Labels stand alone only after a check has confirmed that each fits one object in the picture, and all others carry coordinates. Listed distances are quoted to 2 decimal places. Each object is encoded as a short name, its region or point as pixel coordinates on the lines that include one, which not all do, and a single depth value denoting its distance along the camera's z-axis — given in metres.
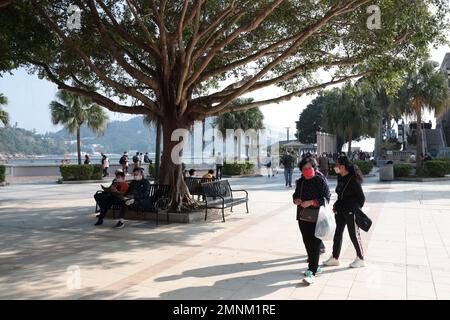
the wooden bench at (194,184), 11.31
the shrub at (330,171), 24.40
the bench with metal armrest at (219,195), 10.09
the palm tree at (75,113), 25.28
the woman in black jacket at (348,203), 5.77
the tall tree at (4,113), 20.94
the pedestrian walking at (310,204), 5.27
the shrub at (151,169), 24.44
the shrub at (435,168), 22.30
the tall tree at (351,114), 32.73
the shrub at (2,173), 20.48
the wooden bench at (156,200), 9.76
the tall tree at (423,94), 22.61
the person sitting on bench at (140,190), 9.56
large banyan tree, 9.42
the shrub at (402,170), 22.50
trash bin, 21.72
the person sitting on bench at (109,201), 9.23
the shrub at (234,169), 27.41
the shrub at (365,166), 25.06
